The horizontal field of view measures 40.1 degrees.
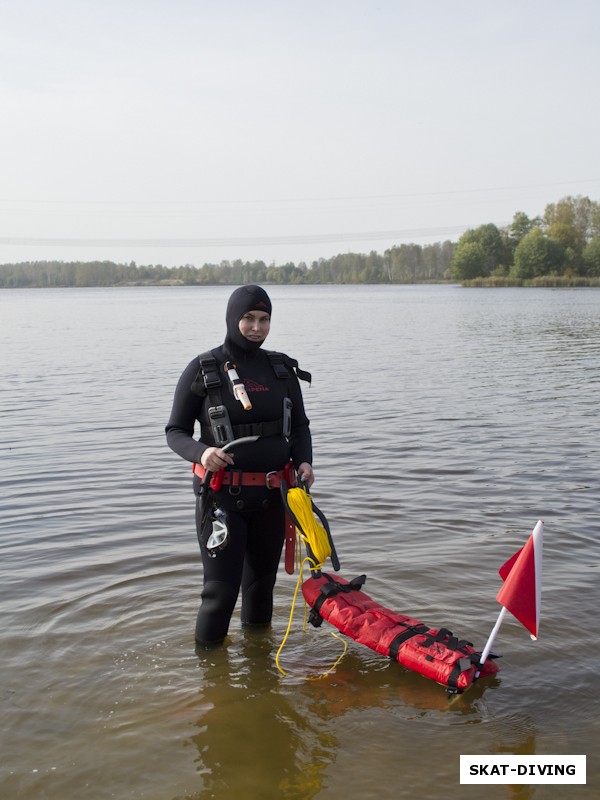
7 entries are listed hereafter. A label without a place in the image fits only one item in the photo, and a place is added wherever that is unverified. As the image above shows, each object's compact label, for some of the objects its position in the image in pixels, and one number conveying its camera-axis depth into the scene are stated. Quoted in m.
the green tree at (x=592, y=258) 109.88
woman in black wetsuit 4.65
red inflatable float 4.36
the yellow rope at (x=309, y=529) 4.71
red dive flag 4.16
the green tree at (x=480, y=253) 121.75
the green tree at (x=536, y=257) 109.62
